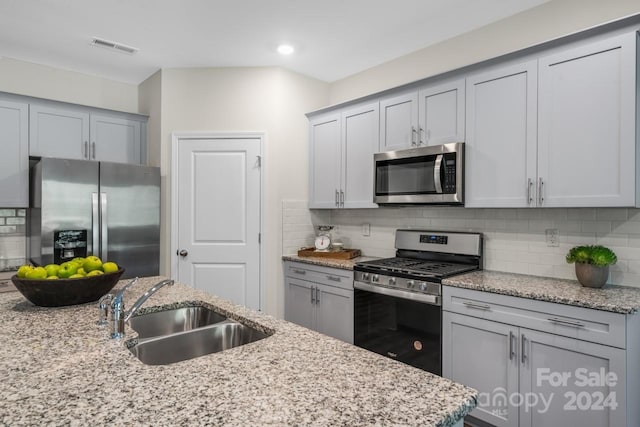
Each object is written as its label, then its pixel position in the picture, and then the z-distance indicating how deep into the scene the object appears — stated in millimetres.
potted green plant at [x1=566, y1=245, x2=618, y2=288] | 2073
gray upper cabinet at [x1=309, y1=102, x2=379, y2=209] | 3342
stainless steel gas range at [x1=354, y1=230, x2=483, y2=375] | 2496
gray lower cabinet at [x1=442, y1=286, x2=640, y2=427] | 1783
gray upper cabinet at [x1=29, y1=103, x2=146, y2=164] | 3332
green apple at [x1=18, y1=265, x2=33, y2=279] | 1521
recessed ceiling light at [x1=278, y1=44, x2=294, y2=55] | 3229
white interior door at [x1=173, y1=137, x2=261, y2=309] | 3631
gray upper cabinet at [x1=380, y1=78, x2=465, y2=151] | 2703
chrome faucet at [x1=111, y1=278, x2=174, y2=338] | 1231
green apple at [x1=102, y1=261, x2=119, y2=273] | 1671
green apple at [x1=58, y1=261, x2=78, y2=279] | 1560
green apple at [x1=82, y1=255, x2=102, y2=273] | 1656
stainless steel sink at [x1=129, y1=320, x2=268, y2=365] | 1397
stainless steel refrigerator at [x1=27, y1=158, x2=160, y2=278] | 3016
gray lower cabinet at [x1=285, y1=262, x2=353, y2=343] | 3096
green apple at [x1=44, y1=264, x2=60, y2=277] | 1564
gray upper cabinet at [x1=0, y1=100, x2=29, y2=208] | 3133
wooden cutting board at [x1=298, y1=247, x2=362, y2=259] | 3490
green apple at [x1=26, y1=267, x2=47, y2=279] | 1501
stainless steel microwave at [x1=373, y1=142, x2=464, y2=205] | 2654
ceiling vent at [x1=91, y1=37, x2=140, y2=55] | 3126
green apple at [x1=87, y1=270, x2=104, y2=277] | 1595
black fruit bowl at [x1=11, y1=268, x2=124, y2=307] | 1492
